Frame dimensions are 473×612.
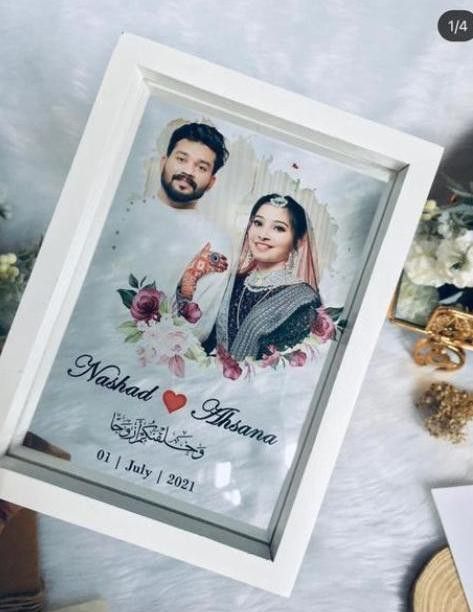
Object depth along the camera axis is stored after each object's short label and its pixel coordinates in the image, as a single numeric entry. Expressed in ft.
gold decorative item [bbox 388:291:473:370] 2.15
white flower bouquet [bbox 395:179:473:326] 2.01
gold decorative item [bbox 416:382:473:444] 2.25
